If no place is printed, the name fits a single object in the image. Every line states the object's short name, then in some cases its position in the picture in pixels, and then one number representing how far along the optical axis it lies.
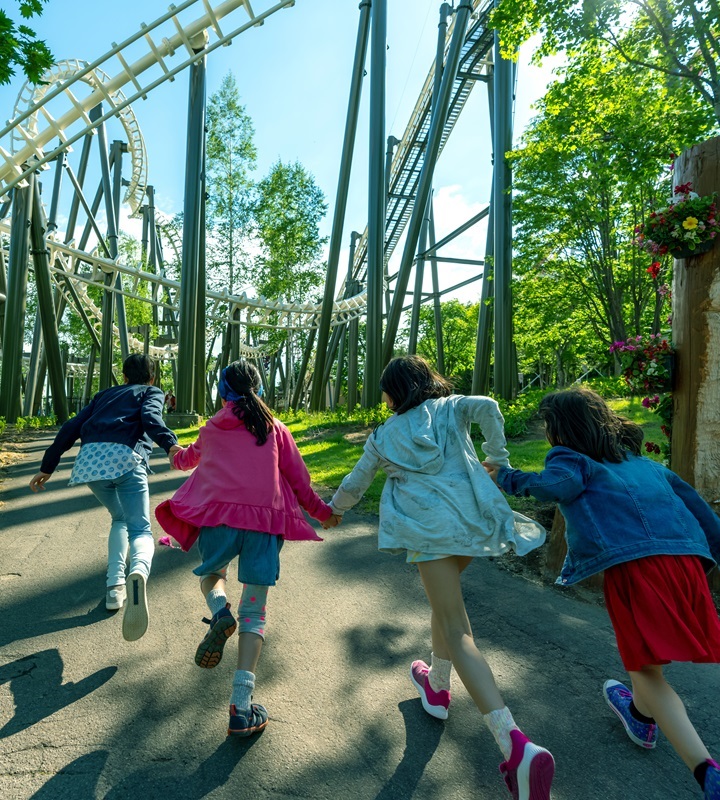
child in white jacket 2.44
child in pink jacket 2.84
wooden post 4.19
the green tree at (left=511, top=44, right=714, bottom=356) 8.52
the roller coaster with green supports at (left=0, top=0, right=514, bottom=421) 14.23
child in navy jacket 3.88
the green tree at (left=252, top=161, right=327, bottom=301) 25.86
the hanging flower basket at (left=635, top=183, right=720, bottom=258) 4.15
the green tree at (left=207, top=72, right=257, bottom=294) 26.08
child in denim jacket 2.20
